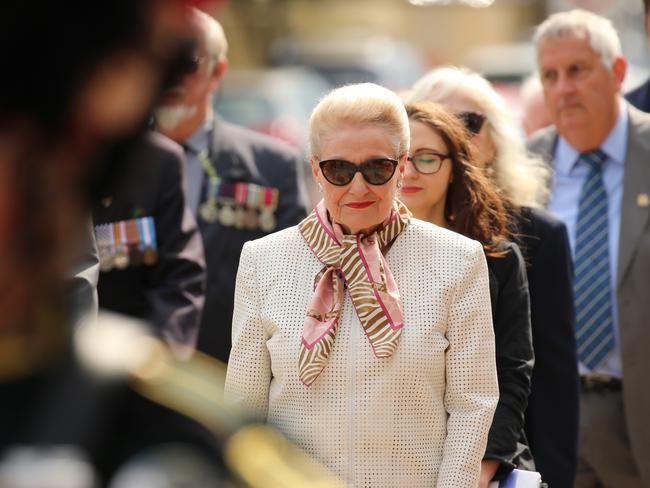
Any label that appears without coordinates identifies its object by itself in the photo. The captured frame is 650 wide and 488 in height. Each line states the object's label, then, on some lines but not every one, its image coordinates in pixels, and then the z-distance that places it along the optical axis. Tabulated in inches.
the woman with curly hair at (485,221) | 328.8
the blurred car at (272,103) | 1473.9
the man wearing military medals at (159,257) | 409.7
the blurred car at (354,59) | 1818.4
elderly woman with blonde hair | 282.5
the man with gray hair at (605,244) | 422.3
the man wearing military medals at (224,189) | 463.8
